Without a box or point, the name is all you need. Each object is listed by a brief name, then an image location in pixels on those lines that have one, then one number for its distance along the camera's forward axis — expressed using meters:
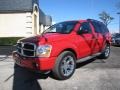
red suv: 2.78
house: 9.53
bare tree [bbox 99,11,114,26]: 40.50
